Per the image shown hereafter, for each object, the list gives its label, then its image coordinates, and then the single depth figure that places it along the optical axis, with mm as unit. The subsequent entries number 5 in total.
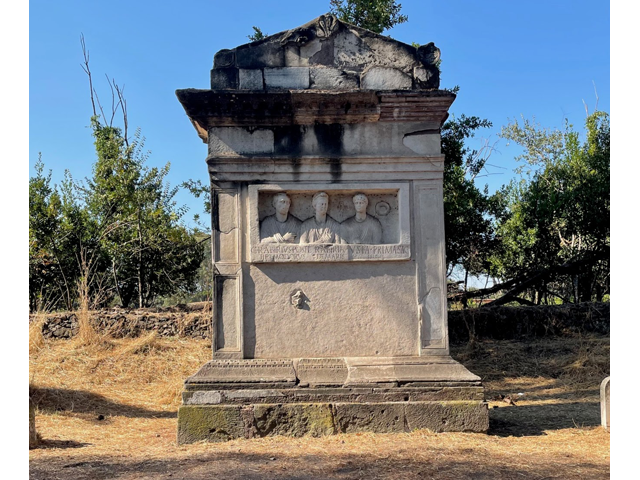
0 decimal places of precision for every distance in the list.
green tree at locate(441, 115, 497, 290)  9953
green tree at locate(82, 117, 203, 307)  12031
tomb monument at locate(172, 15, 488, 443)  5242
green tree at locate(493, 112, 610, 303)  11188
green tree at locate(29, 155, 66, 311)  11452
